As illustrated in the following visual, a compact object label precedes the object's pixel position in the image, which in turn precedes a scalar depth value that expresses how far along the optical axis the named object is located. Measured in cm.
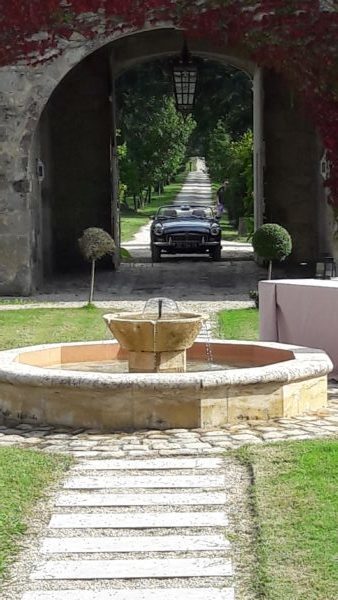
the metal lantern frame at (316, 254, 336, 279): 1630
